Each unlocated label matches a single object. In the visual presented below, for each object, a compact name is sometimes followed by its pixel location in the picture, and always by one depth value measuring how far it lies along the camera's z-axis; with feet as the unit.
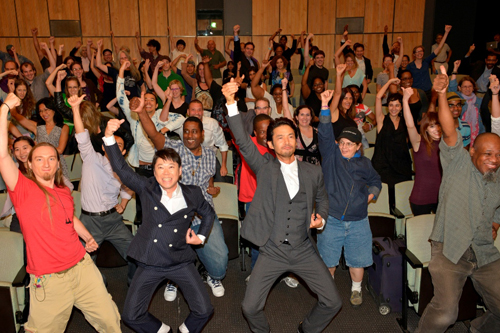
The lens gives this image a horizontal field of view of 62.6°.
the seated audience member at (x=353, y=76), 27.70
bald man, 10.48
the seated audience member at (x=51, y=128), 17.53
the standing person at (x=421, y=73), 28.86
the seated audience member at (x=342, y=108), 17.23
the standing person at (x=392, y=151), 16.90
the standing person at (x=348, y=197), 12.67
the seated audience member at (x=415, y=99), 21.03
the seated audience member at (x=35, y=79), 24.81
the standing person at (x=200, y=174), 13.39
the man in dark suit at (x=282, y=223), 10.83
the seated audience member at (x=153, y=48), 30.50
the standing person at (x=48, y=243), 9.61
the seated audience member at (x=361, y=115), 20.07
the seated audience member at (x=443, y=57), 38.68
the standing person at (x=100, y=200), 13.06
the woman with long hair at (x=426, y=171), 14.37
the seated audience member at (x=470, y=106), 19.74
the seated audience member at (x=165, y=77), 26.02
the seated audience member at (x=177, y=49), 35.65
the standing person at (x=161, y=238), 10.65
